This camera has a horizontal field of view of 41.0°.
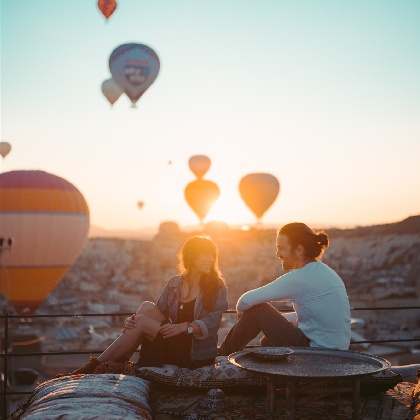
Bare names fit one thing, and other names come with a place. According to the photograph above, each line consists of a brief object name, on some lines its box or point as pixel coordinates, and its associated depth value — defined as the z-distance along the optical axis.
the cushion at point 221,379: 4.41
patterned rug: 4.00
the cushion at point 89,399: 3.19
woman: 4.55
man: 4.15
